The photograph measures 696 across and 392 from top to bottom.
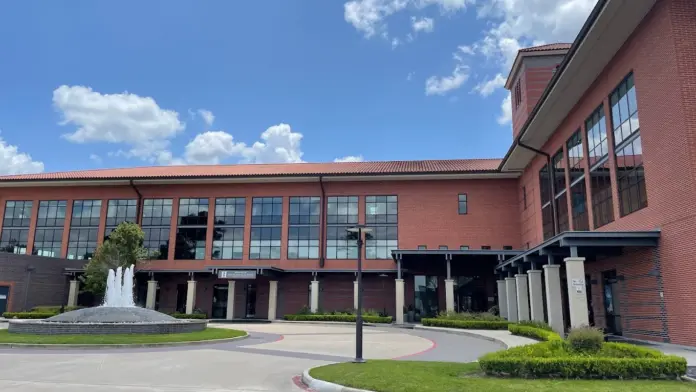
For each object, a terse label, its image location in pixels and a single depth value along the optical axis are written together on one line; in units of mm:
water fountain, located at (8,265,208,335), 20078
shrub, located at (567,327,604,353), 11219
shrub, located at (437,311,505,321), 28500
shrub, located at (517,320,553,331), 20297
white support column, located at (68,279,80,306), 41125
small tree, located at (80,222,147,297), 38188
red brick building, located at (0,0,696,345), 17125
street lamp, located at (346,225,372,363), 13141
